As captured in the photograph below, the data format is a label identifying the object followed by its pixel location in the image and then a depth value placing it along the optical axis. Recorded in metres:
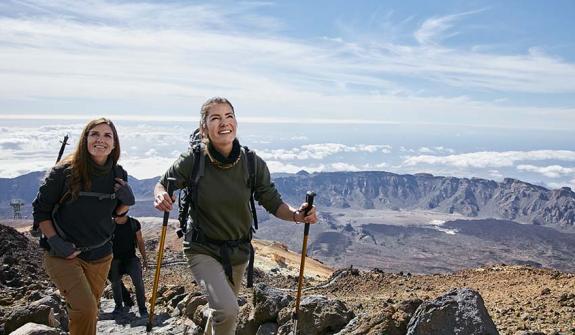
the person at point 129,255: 11.03
